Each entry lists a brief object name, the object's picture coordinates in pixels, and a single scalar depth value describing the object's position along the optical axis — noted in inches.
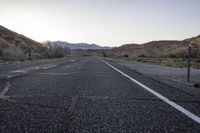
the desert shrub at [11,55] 1035.1
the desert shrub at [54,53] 1711.8
